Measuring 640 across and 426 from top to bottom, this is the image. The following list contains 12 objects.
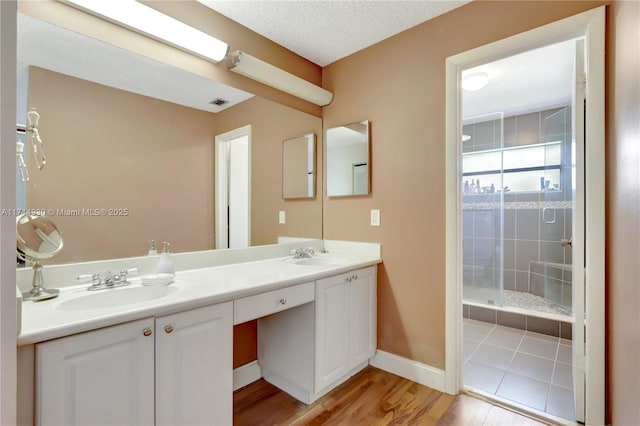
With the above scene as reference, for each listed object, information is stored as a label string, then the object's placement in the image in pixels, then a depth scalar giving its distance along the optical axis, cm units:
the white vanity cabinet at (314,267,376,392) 174
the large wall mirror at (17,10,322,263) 127
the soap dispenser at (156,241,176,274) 152
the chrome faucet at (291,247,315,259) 223
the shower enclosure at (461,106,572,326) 326
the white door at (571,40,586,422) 152
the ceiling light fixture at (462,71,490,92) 238
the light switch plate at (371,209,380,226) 222
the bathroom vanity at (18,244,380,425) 89
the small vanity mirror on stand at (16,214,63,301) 115
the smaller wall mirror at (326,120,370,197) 229
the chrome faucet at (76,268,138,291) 131
